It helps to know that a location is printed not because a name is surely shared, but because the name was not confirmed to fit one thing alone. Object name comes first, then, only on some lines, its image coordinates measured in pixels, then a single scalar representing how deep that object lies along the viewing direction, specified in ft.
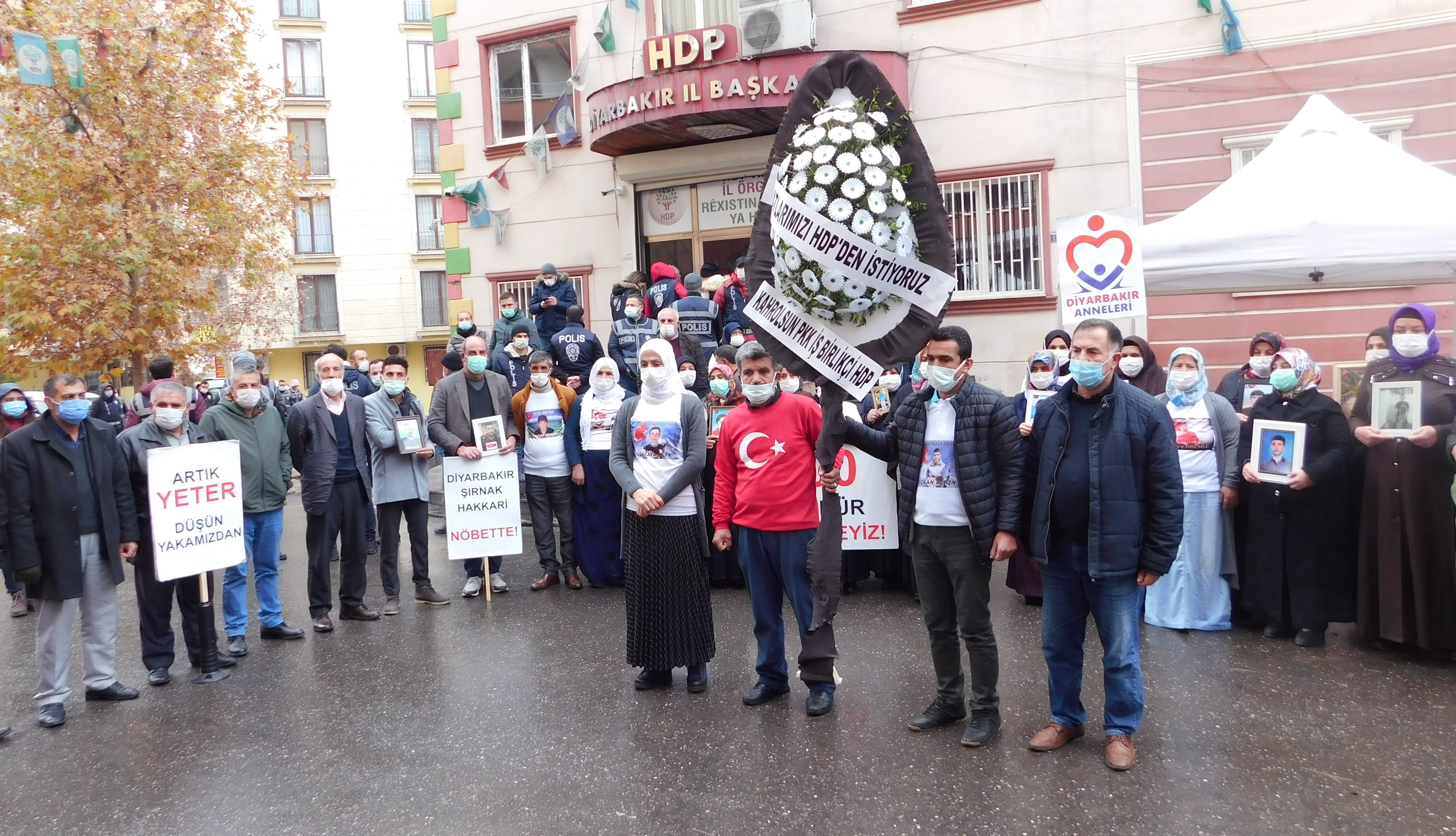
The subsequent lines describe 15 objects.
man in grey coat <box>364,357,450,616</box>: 29.04
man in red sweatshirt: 19.74
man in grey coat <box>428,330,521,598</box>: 30.66
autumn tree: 51.06
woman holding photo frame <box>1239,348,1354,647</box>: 22.66
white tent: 23.43
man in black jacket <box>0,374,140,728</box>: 21.35
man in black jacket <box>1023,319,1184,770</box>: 16.57
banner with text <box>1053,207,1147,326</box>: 26.81
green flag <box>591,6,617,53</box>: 50.90
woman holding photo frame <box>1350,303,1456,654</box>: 21.27
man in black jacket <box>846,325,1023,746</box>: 17.57
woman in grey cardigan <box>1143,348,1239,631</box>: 24.13
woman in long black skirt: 21.11
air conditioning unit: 45.47
